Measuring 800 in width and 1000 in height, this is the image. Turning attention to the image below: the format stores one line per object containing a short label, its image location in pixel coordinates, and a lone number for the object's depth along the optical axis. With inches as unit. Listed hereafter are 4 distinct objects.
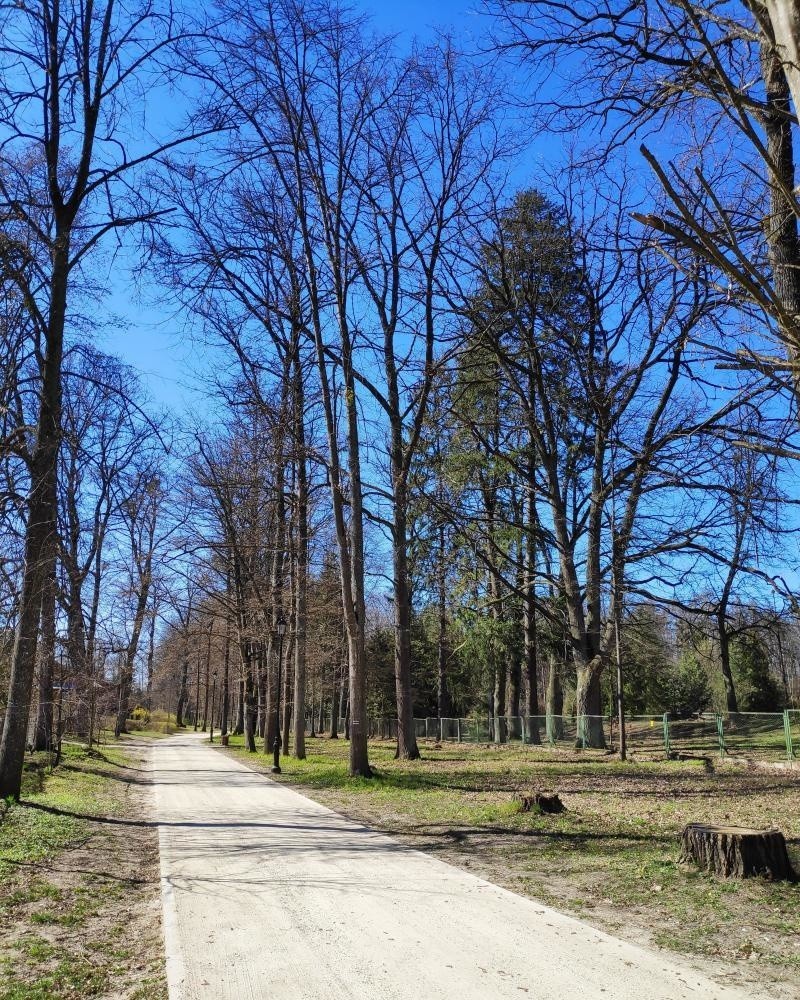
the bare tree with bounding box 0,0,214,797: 460.8
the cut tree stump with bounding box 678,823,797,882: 261.6
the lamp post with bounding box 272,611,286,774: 786.9
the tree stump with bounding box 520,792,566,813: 422.0
